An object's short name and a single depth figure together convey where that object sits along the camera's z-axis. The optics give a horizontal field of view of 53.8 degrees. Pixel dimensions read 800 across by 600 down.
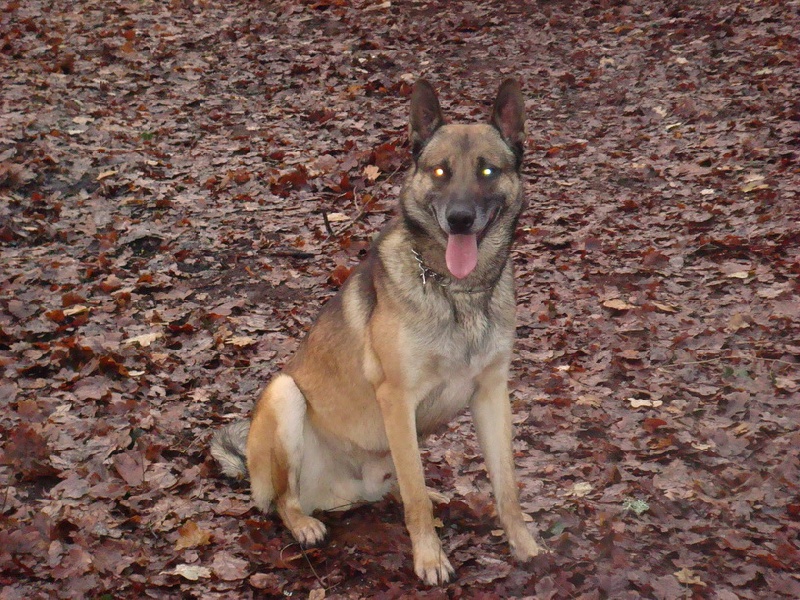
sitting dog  3.94
